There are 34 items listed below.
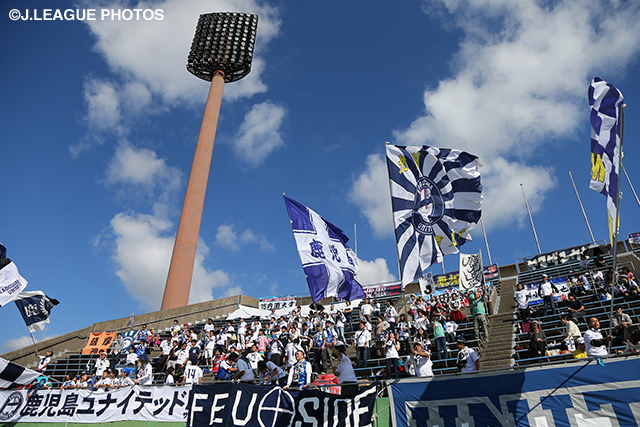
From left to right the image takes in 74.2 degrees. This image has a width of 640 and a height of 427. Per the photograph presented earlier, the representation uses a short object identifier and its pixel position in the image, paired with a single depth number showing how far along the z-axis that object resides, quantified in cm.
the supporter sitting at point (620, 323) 1095
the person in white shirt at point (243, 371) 1127
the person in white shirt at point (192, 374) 1280
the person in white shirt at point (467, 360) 958
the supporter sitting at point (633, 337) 847
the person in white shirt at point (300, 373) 1014
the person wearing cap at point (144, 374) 1345
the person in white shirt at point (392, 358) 1183
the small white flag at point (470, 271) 2106
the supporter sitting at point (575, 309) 1275
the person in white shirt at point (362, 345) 1366
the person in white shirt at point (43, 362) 2016
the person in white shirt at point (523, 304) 1450
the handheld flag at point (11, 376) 1241
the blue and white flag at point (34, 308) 1547
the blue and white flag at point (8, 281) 1338
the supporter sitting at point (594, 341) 941
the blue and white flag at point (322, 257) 999
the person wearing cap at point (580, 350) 1021
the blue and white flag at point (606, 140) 669
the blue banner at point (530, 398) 670
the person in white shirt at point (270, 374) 1064
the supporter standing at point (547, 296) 1527
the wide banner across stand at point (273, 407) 832
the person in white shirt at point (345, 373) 921
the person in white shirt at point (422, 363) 987
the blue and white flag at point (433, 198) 1029
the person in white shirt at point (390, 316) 1578
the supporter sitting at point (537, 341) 1170
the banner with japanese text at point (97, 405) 1071
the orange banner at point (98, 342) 2517
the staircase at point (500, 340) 1266
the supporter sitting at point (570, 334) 1109
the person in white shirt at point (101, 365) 1583
